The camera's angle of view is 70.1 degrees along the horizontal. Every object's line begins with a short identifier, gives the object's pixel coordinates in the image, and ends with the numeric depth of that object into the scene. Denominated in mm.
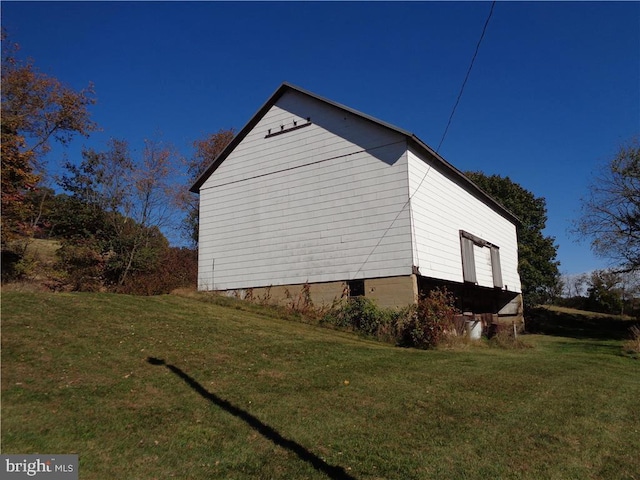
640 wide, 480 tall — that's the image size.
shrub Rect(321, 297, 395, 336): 15906
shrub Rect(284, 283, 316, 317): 18016
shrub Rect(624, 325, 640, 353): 17084
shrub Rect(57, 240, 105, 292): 22592
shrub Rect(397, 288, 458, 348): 14047
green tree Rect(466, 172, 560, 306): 39531
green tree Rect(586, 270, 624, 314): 43375
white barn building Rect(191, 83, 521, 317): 16891
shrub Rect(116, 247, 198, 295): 23609
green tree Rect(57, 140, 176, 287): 24609
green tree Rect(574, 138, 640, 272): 26672
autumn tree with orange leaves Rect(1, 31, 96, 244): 20062
